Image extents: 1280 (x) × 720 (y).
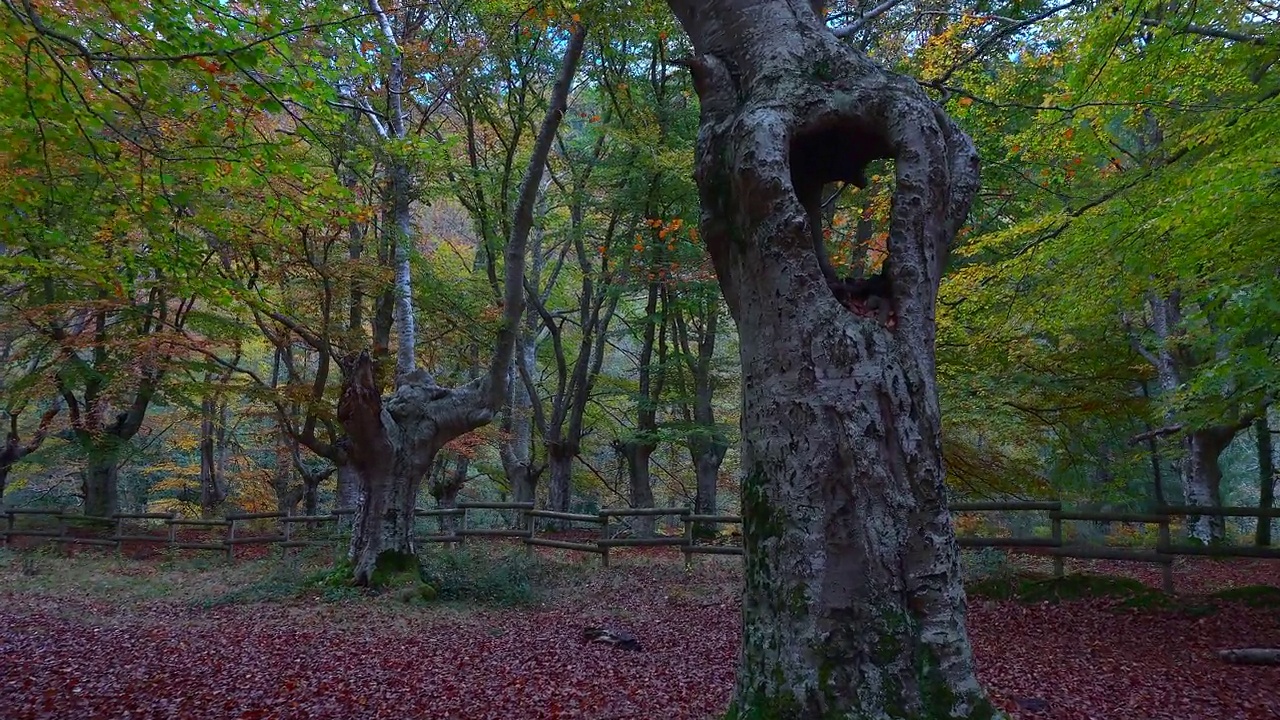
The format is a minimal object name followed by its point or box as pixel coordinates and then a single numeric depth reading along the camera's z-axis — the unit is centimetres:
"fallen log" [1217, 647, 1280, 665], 531
